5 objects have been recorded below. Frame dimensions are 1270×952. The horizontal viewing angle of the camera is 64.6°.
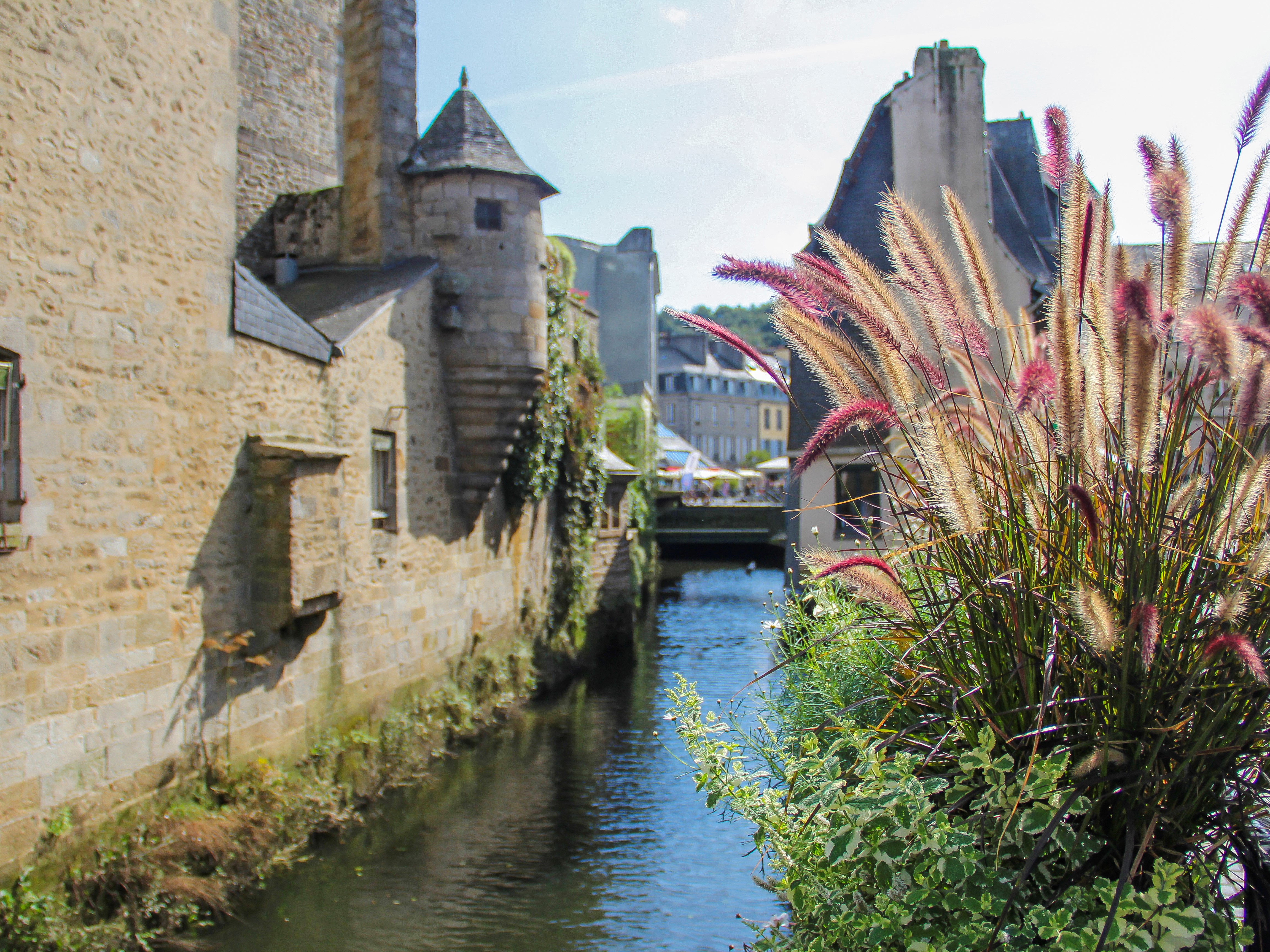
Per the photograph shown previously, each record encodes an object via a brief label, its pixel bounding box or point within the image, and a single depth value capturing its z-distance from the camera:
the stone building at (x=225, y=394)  5.96
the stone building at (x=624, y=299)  35.56
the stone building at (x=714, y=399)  55.59
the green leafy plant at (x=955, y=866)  1.81
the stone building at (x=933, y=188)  11.95
